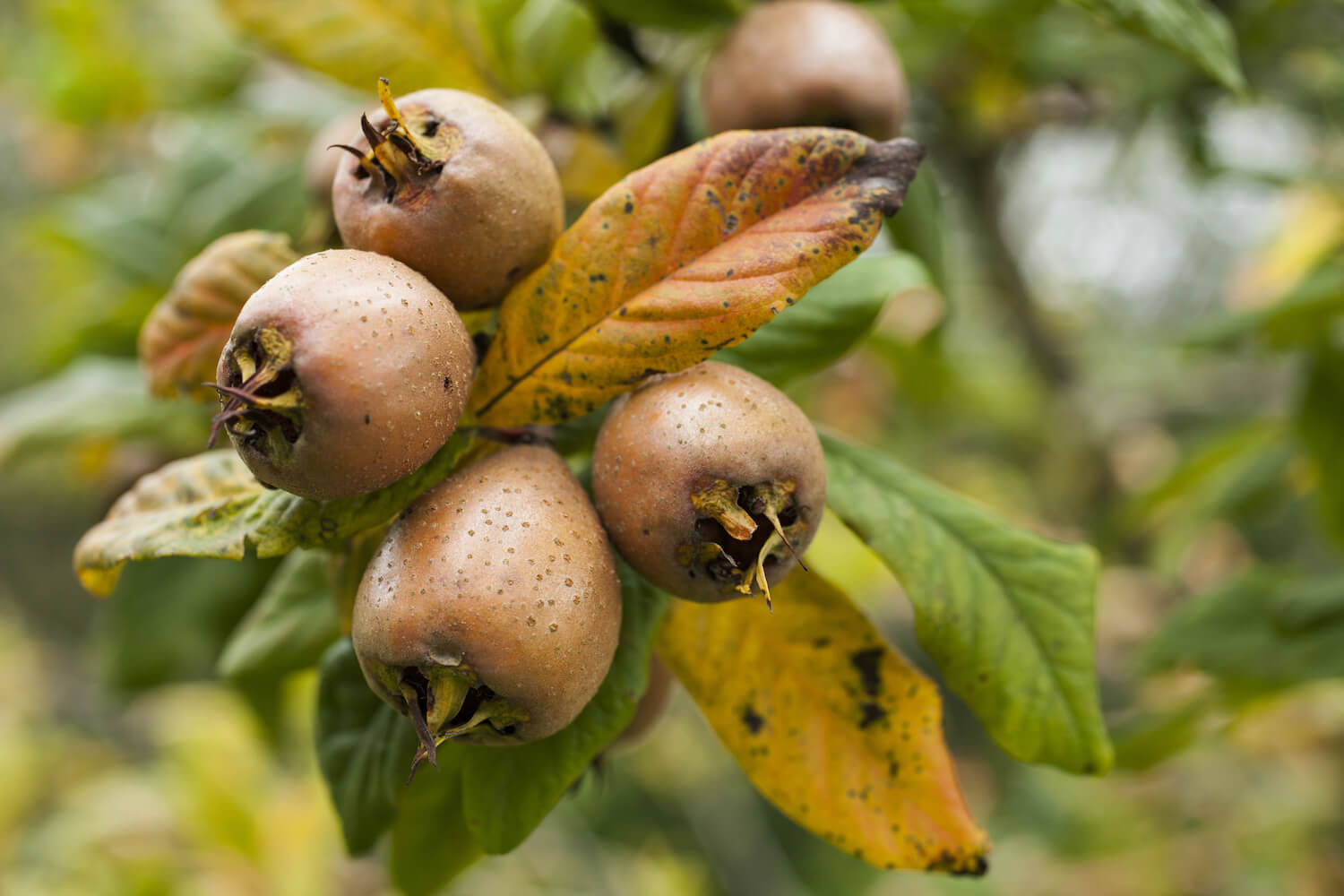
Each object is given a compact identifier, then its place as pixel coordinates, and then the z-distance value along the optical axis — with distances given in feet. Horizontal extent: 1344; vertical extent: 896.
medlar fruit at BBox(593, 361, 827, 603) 1.17
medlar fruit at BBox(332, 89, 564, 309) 1.19
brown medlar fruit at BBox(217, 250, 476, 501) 1.13
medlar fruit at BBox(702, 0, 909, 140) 1.36
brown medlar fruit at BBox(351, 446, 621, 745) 1.14
